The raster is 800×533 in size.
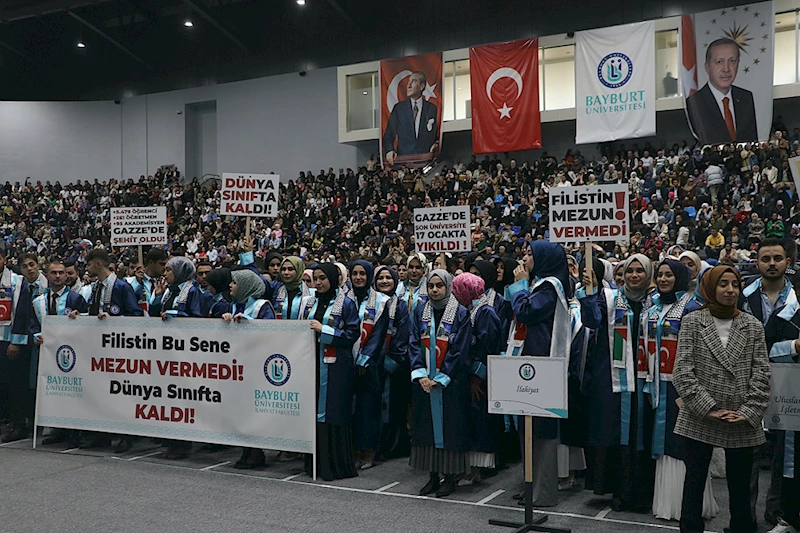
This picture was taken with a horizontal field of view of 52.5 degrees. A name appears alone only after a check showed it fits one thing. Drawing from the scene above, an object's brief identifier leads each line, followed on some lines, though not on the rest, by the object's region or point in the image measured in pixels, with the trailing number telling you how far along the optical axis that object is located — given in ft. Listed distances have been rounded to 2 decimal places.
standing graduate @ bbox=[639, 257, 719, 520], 17.83
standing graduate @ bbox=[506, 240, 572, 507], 19.34
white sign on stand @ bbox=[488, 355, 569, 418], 17.29
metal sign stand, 17.42
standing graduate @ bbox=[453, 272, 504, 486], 21.15
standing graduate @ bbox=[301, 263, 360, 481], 22.25
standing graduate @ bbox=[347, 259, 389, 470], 23.09
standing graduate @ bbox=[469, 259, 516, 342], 22.91
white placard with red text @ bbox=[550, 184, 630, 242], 20.99
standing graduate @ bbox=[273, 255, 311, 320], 24.41
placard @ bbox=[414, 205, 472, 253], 29.89
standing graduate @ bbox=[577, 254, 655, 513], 18.69
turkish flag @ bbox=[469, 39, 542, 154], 79.51
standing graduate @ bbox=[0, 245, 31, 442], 28.48
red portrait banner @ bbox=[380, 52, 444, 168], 85.30
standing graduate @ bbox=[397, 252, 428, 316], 27.37
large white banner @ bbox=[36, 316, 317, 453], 22.58
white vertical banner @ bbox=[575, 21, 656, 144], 73.05
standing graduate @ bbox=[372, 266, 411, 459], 23.79
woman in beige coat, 15.26
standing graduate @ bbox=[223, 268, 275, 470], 23.96
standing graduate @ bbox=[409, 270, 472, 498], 20.79
